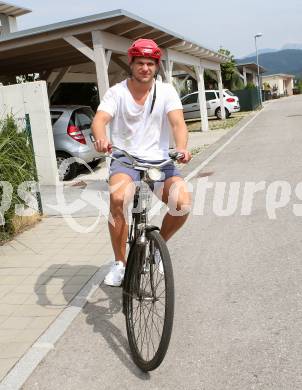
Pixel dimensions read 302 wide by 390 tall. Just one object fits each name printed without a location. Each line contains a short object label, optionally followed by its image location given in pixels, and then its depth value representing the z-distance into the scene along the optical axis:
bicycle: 3.32
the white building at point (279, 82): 95.75
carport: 11.36
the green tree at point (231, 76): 48.97
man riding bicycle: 3.83
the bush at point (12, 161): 6.64
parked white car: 29.81
